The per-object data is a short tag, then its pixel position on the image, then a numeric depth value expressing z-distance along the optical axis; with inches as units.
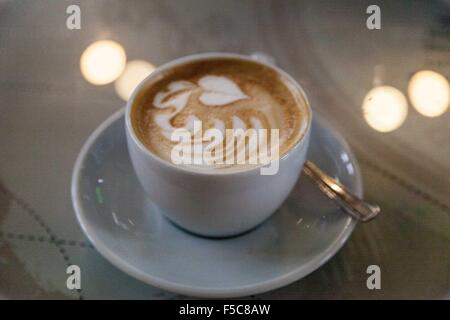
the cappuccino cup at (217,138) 20.7
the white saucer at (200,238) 20.2
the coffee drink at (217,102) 23.1
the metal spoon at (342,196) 22.2
